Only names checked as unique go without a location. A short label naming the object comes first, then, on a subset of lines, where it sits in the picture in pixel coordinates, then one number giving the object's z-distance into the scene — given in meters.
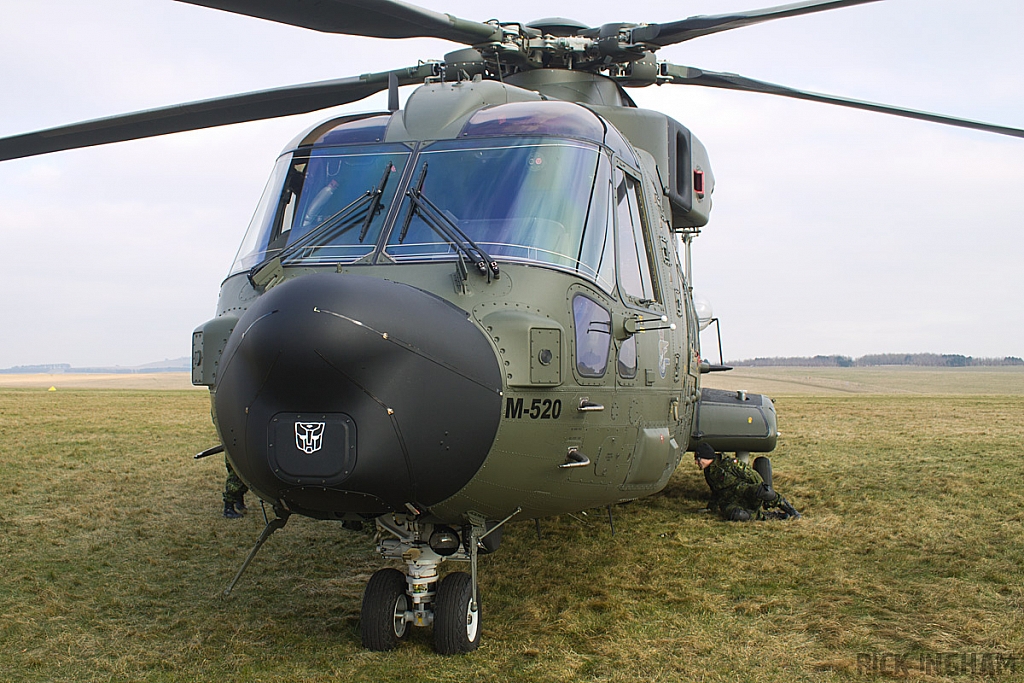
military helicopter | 3.88
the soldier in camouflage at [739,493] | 9.06
